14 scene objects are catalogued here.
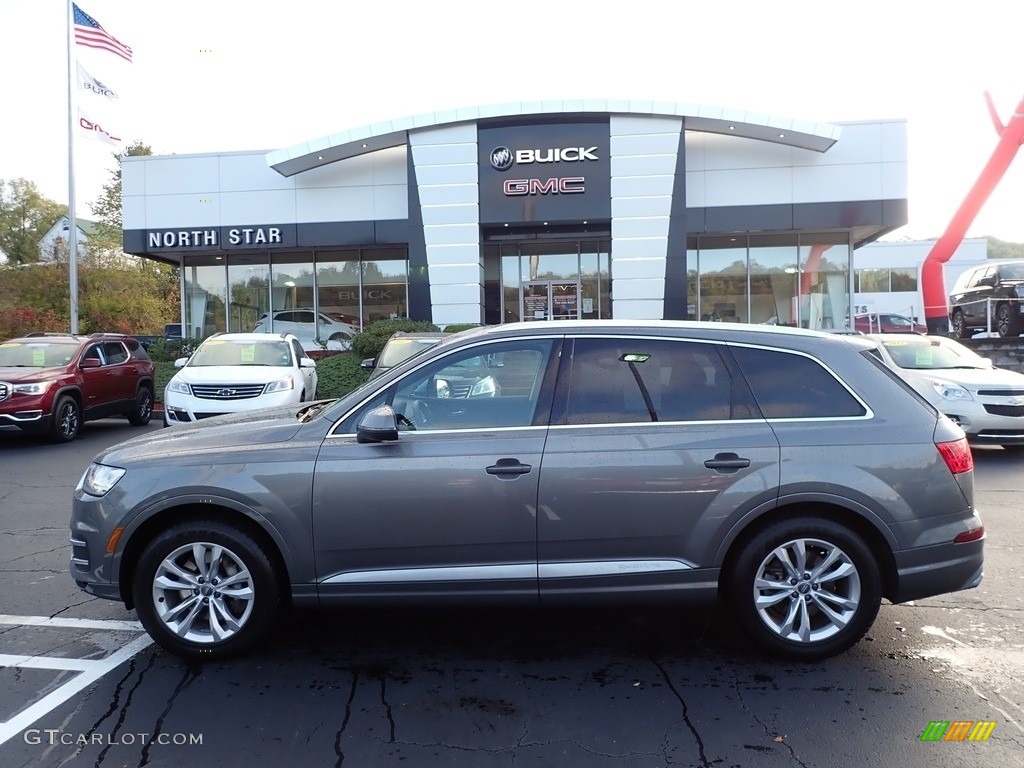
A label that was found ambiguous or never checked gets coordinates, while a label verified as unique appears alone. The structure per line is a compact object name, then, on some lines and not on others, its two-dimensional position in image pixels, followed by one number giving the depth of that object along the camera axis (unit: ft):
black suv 63.82
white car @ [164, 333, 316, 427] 37.11
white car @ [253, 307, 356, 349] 78.18
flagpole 70.59
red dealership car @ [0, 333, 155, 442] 38.34
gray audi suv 12.80
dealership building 65.92
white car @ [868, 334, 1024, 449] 33.40
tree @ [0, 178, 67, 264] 196.13
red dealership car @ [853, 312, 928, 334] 89.76
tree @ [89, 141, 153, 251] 172.14
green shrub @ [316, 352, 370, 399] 56.90
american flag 69.72
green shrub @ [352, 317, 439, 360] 64.44
